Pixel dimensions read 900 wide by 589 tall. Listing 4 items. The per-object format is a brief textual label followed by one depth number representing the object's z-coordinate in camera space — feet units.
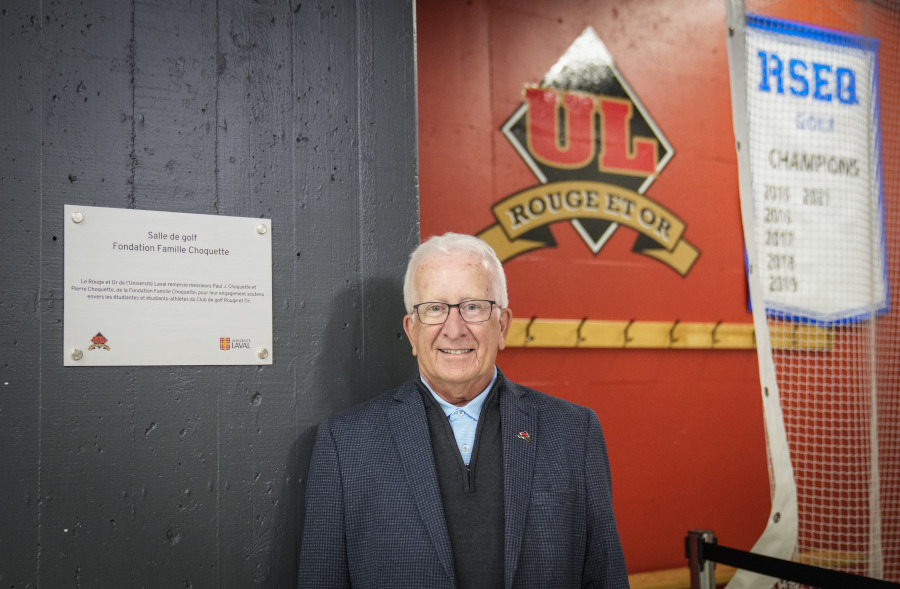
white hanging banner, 11.03
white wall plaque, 4.75
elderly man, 4.90
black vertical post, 7.37
